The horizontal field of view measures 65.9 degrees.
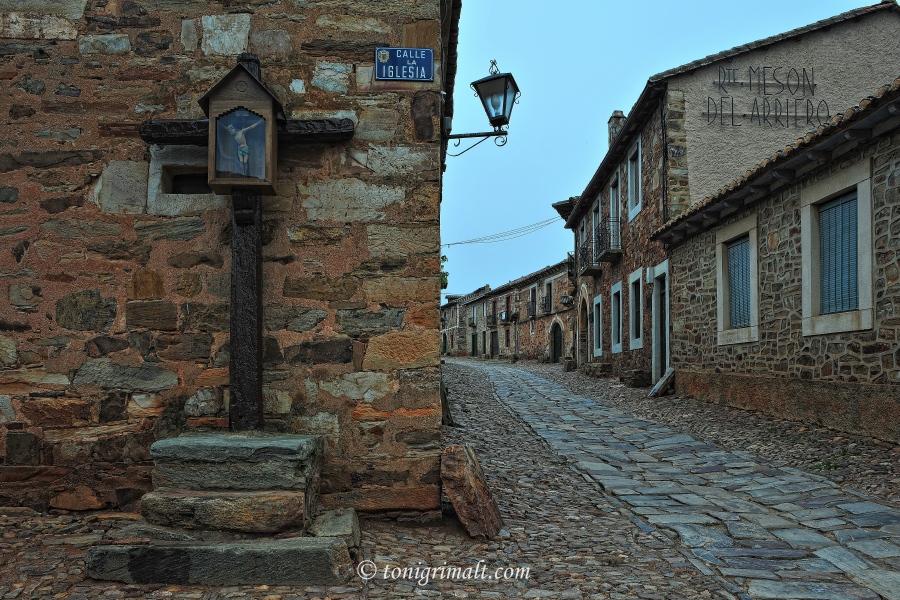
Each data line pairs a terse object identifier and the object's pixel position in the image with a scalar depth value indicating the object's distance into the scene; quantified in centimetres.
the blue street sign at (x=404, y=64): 392
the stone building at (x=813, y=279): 619
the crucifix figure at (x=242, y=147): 357
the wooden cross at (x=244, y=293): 365
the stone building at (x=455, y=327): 4497
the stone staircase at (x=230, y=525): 297
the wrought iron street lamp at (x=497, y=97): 741
